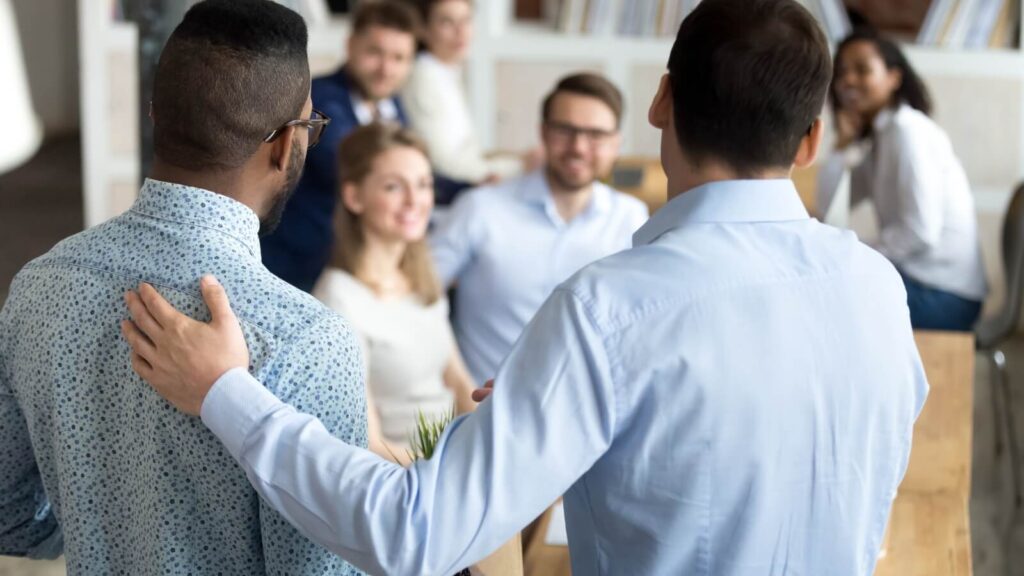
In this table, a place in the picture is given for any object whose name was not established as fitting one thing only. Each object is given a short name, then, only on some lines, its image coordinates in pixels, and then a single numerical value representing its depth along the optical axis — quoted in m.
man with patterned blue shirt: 1.27
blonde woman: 2.93
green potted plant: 1.60
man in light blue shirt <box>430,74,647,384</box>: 3.50
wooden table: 2.14
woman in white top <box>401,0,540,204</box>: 4.74
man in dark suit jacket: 3.79
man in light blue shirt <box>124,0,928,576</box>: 1.20
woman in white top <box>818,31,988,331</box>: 4.16
